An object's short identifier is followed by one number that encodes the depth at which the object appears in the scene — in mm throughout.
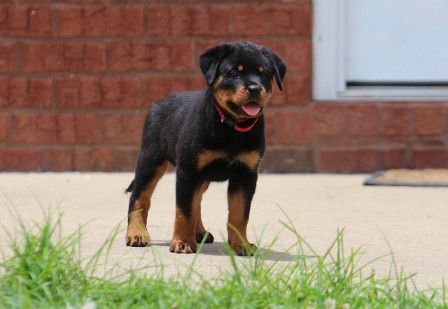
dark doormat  14368
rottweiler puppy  9072
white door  15935
